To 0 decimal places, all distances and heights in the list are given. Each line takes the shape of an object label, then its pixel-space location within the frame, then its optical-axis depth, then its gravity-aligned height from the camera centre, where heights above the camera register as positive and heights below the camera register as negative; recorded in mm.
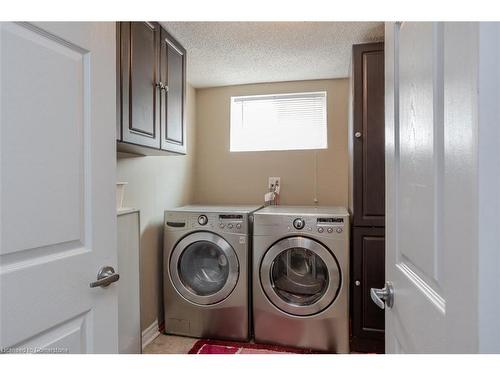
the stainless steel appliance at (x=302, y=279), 2049 -654
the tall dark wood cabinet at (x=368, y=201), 2078 -104
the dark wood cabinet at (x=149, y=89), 1494 +555
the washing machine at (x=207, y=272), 2201 -645
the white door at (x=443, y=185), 363 +1
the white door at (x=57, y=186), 682 +2
